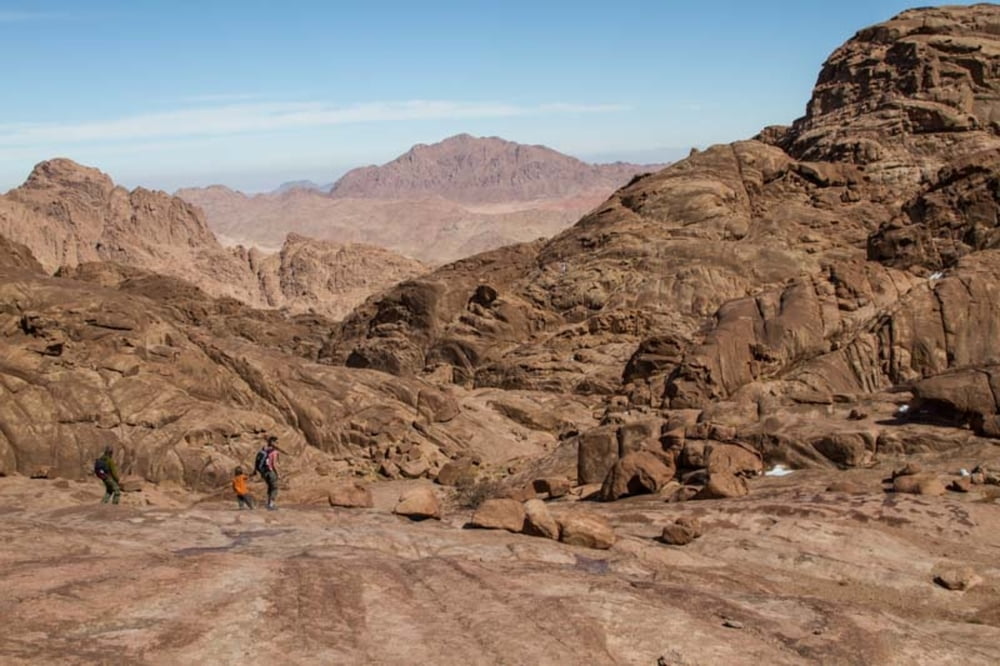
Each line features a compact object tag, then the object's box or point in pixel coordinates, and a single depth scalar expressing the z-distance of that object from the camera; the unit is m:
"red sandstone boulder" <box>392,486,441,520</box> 17.31
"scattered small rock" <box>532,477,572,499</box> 22.55
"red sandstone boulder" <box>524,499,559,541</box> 15.20
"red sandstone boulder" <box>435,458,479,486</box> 29.15
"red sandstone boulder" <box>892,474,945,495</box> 16.62
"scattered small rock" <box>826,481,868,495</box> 17.33
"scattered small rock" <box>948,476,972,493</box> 16.77
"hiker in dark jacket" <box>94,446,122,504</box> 20.25
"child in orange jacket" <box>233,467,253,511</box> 18.86
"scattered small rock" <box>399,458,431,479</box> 30.79
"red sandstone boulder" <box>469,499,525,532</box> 15.79
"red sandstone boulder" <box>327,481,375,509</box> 18.82
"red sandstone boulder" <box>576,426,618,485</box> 23.28
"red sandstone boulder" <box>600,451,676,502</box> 20.19
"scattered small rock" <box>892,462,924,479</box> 17.80
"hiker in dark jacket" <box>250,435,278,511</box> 19.55
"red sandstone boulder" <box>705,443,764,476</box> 20.12
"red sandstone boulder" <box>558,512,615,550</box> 14.71
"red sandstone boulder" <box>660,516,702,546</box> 15.45
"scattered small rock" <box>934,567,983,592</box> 13.15
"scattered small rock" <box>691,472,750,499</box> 18.00
